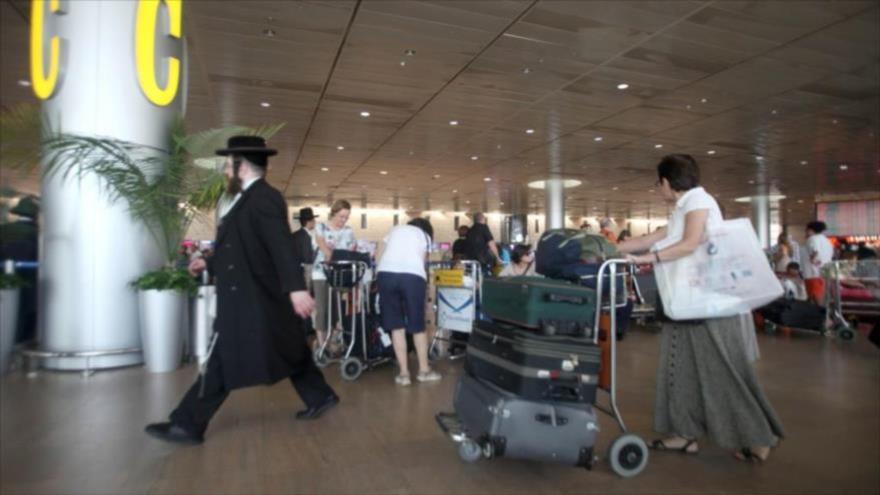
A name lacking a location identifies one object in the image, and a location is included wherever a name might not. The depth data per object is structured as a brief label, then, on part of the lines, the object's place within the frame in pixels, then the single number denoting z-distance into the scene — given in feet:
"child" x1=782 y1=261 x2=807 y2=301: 29.77
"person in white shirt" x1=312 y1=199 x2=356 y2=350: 18.15
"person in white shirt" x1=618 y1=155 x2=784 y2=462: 9.02
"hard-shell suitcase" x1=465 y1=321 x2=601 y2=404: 8.09
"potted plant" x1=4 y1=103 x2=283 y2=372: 15.52
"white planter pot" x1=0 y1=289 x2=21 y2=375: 14.69
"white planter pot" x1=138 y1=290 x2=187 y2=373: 15.93
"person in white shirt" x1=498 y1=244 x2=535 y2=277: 22.38
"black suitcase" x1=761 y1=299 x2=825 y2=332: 26.23
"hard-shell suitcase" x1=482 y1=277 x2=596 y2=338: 8.40
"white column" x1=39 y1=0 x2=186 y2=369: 15.96
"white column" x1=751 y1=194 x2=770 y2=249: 93.50
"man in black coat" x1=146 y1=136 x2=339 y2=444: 9.62
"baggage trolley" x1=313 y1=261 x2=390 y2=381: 17.13
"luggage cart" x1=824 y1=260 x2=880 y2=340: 27.30
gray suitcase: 7.97
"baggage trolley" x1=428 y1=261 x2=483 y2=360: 18.39
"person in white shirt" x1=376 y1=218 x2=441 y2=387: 14.85
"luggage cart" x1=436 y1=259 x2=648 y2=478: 8.61
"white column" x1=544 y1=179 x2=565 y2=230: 80.43
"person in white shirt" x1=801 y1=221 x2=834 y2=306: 29.76
